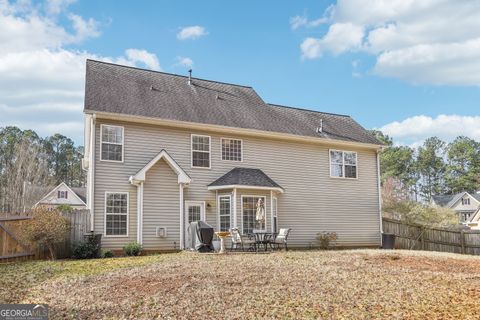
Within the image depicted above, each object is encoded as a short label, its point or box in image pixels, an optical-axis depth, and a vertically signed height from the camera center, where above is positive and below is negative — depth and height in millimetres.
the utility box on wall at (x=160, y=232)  17261 -767
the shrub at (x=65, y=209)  15977 +125
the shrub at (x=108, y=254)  15767 -1435
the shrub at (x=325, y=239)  20500 -1298
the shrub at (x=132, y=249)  16062 -1293
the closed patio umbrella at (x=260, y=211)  17641 -23
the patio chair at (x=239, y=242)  17078 -1179
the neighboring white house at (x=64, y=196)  41844 +1506
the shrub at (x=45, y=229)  14336 -497
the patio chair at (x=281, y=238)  17328 -1054
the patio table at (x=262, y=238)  16911 -1044
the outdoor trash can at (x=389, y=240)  22016 -1483
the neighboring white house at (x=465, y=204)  58312 +546
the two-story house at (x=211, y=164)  16984 +1960
